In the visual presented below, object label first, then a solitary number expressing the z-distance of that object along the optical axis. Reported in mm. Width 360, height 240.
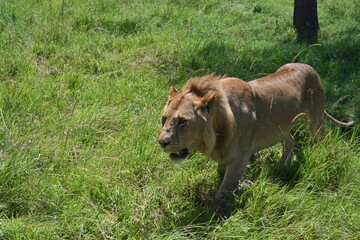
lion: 7297
